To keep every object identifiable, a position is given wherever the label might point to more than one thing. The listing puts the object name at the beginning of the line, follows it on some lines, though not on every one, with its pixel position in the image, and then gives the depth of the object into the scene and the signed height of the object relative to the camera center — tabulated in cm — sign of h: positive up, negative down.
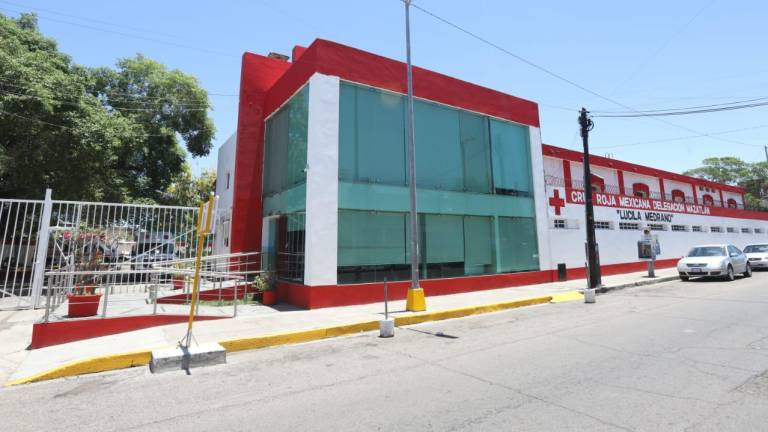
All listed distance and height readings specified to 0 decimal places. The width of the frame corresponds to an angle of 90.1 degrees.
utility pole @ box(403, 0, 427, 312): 1003 +61
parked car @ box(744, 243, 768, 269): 2069 +40
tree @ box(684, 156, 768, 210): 5456 +1301
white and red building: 1141 +282
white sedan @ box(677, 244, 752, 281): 1631 -3
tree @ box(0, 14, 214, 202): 1411 +585
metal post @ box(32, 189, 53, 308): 1047 +47
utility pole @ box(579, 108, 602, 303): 1437 +167
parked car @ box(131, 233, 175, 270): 1119 +70
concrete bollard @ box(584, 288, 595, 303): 1187 -99
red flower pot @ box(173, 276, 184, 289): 1261 -70
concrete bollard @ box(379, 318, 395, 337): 792 -133
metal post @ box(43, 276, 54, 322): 699 -72
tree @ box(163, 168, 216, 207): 2947 +640
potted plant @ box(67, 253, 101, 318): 801 -74
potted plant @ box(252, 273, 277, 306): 1170 -75
